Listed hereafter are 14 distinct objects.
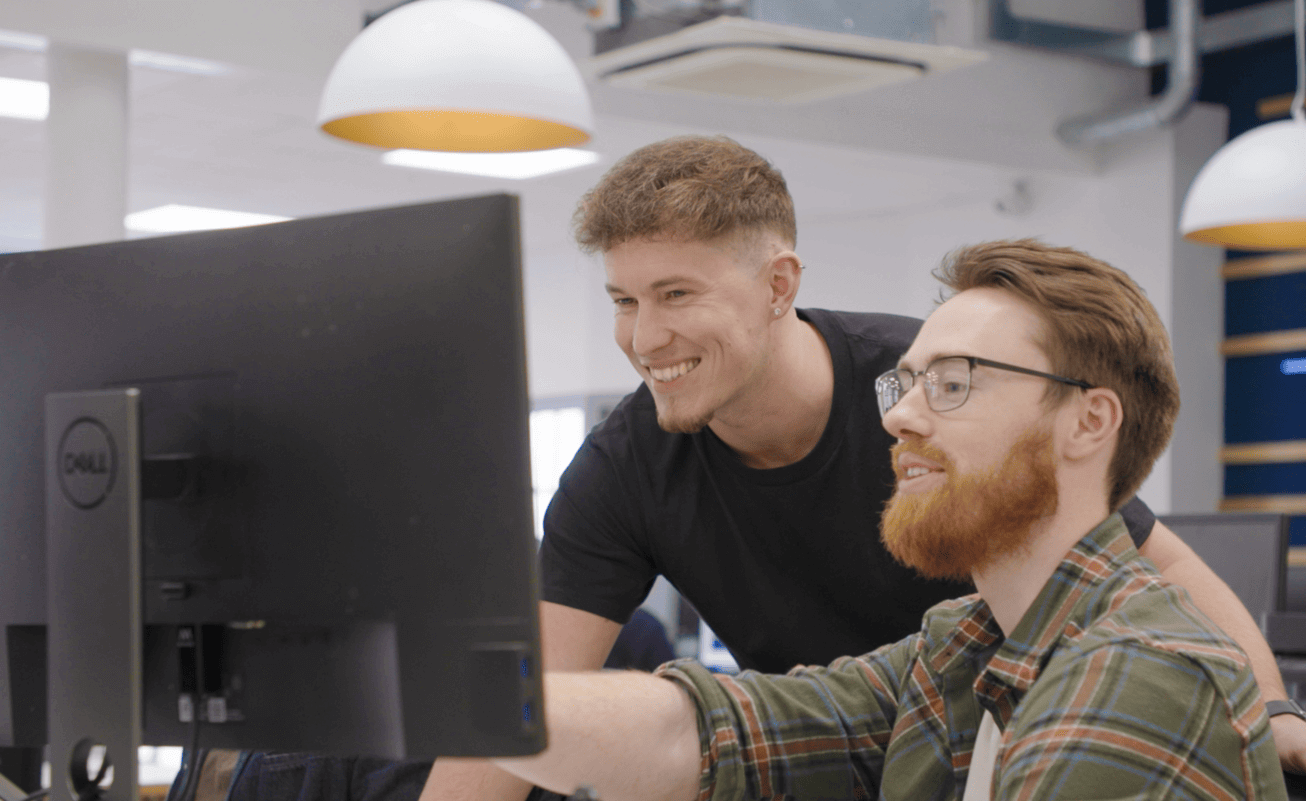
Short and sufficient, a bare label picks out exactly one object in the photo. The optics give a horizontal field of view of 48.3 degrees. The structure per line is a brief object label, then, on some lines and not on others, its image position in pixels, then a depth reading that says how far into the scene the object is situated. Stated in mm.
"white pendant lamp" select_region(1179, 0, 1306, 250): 3453
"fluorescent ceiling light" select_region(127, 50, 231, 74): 4488
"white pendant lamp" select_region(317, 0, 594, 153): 2342
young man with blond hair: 1581
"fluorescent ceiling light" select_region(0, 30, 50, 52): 4301
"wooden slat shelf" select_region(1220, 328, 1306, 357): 6164
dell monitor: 896
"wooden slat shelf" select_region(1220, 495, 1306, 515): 6105
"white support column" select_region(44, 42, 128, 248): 4367
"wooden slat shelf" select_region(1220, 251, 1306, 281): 6117
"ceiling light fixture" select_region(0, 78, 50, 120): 5160
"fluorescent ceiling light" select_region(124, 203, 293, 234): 7531
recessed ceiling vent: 3969
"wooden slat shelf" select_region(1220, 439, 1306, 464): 6152
